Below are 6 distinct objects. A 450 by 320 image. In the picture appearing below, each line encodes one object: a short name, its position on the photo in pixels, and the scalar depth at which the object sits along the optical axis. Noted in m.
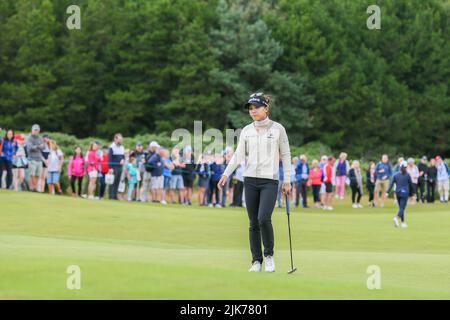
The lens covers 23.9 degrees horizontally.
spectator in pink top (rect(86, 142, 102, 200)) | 34.22
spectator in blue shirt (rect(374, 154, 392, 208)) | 41.19
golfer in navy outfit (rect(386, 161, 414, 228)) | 28.95
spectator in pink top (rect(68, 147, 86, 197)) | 34.38
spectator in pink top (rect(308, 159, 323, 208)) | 38.99
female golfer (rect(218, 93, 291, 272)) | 13.50
